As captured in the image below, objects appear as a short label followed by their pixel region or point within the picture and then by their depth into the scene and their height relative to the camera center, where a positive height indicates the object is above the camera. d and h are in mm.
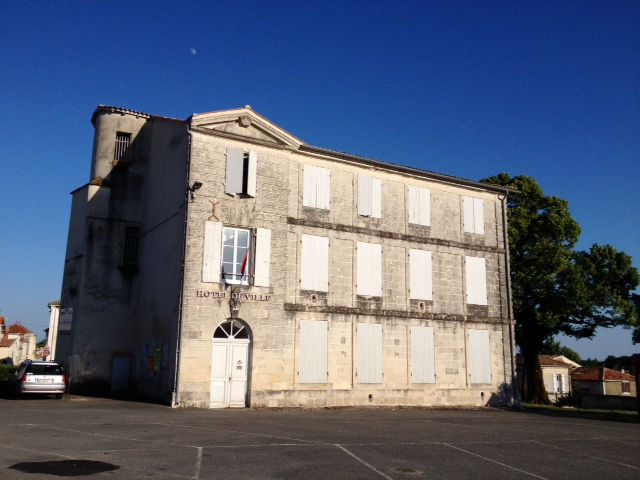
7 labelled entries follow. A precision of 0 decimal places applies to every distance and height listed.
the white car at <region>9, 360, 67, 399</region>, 20562 -1172
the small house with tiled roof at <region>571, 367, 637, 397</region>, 59094 -2412
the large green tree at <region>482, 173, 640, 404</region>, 33062 +4474
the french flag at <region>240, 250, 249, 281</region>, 20922 +2936
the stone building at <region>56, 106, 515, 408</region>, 20734 +3059
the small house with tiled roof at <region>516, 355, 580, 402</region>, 56594 -1771
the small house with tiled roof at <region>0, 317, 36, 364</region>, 59500 +260
